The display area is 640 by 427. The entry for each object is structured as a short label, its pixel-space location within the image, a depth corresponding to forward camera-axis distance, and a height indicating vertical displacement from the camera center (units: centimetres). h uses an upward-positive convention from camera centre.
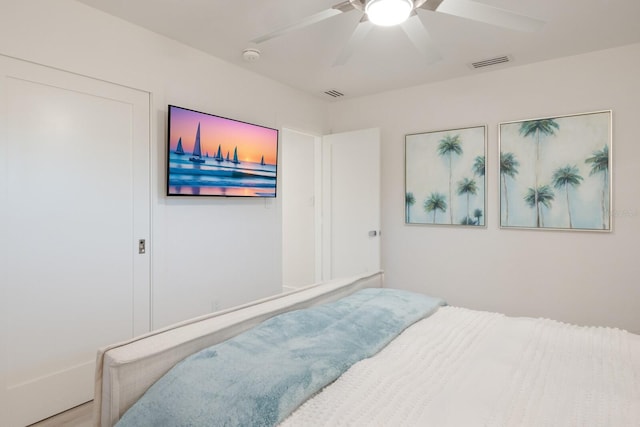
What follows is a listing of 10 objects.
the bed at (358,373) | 105 -56
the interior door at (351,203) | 382 +14
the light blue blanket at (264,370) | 102 -51
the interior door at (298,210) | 476 +8
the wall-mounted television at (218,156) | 266 +49
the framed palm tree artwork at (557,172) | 290 +36
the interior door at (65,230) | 200 -8
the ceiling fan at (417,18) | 163 +96
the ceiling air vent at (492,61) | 304 +132
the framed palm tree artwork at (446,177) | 343 +38
